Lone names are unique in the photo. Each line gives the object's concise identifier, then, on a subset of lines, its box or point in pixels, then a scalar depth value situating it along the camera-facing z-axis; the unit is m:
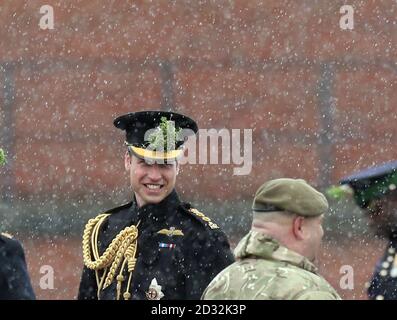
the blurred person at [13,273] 12.52
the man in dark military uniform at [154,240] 13.70
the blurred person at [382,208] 12.96
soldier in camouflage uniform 10.16
